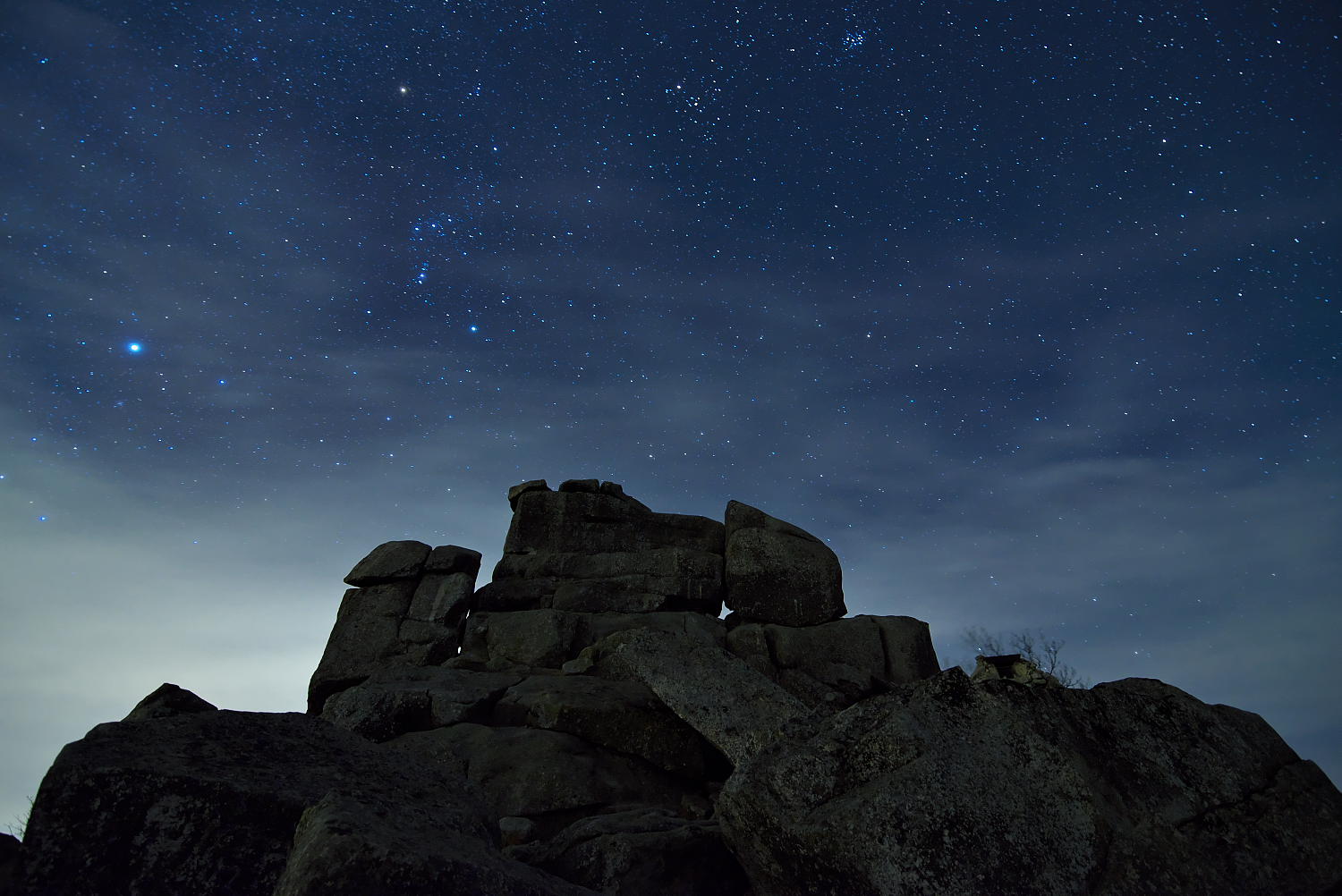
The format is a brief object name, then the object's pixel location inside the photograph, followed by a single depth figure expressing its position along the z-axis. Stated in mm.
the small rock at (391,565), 11422
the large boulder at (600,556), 11227
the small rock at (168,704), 5809
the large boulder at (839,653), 9812
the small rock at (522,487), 12383
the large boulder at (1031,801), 3383
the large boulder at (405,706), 7328
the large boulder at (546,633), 9898
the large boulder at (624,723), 6984
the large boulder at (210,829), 2609
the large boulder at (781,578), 11055
